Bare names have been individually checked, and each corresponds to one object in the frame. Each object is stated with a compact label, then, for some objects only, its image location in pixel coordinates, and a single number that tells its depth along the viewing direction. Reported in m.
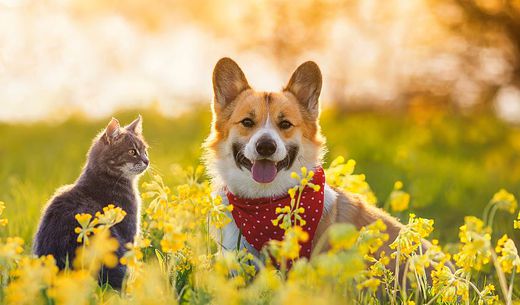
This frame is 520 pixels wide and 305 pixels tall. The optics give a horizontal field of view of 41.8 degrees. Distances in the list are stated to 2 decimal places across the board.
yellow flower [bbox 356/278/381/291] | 2.84
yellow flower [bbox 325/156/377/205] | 4.83
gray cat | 3.82
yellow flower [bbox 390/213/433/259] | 3.25
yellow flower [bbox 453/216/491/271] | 2.92
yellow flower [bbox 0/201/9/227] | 3.40
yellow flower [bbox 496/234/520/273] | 3.08
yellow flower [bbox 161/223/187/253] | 2.87
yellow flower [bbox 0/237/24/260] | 2.71
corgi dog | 4.42
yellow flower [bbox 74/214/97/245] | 2.88
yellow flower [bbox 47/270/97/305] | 2.22
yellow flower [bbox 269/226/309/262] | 2.51
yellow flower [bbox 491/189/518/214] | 3.12
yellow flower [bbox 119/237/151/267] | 2.74
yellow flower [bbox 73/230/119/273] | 2.49
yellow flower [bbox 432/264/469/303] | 3.43
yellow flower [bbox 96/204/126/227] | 2.93
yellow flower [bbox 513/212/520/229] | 3.30
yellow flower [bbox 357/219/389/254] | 2.84
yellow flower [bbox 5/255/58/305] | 2.48
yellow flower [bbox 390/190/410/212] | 2.76
